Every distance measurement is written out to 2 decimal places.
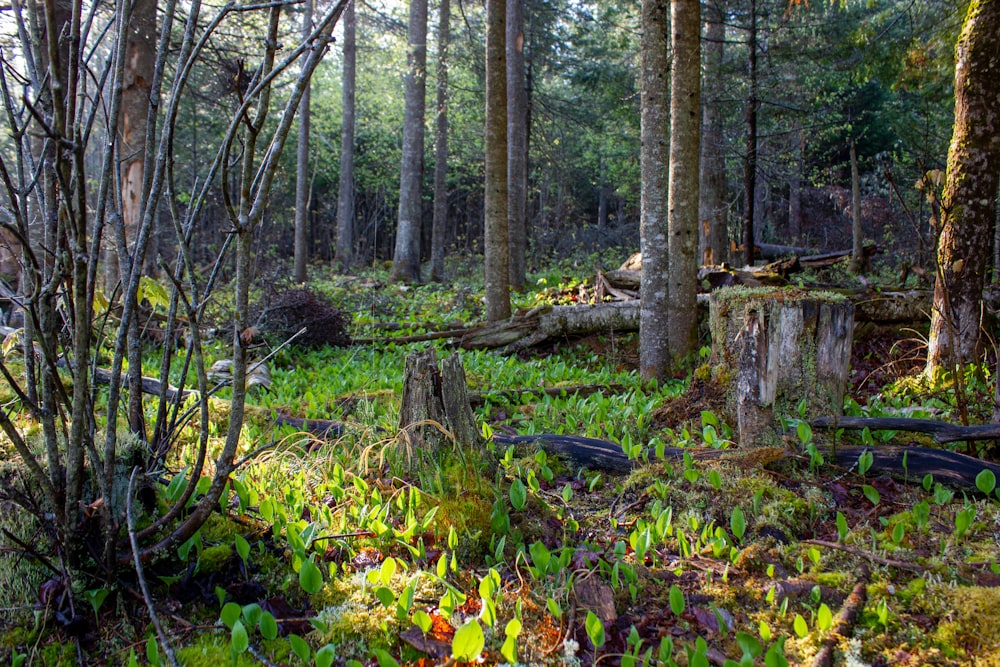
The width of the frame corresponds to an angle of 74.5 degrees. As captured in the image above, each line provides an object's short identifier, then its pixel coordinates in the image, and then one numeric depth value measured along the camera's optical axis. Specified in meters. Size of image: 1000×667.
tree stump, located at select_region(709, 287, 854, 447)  4.01
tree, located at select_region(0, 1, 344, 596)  1.92
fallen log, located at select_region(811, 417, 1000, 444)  3.75
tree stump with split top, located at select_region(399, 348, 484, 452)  3.47
